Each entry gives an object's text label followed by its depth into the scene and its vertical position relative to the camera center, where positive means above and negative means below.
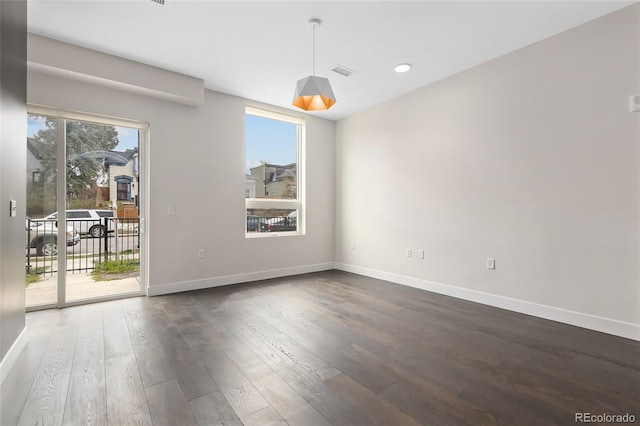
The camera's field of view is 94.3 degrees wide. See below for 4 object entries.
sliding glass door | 3.39 +0.01
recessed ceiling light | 3.69 +1.80
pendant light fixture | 2.74 +1.11
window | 5.02 +0.67
